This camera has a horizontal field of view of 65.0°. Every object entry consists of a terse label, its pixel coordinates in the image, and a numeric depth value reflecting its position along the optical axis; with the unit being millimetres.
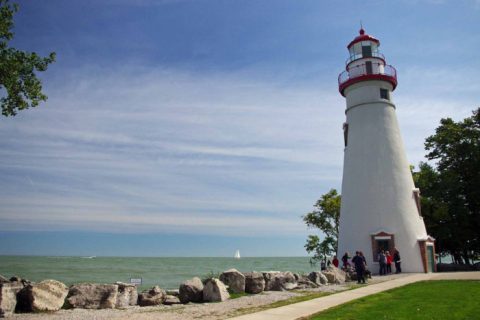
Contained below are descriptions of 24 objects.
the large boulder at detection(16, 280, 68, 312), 11875
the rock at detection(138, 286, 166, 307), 13875
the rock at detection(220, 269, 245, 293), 16328
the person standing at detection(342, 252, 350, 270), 24444
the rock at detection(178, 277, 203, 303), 14352
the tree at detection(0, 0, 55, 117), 14641
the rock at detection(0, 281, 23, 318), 11202
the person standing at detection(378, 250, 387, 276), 24422
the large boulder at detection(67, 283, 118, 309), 12961
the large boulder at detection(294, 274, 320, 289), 18656
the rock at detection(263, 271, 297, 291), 17781
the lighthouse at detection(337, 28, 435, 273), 25828
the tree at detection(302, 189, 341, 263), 34188
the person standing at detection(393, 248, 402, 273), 25266
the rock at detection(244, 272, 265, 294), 16766
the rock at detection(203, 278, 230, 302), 14305
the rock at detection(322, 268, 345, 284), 20672
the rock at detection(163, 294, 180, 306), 14119
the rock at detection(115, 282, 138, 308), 13492
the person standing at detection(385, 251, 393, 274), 25148
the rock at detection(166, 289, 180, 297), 15452
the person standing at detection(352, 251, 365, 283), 19828
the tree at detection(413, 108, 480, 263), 30406
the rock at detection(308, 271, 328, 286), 19609
